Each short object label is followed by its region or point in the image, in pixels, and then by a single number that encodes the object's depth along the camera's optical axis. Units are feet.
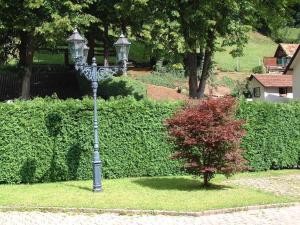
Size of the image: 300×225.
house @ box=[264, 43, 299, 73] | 227.61
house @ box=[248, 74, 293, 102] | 180.69
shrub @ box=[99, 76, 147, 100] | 116.37
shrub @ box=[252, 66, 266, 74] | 220.23
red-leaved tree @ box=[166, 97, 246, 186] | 53.36
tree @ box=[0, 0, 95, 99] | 92.38
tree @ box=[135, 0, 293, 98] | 93.61
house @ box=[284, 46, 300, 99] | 128.22
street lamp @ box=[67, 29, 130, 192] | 54.29
